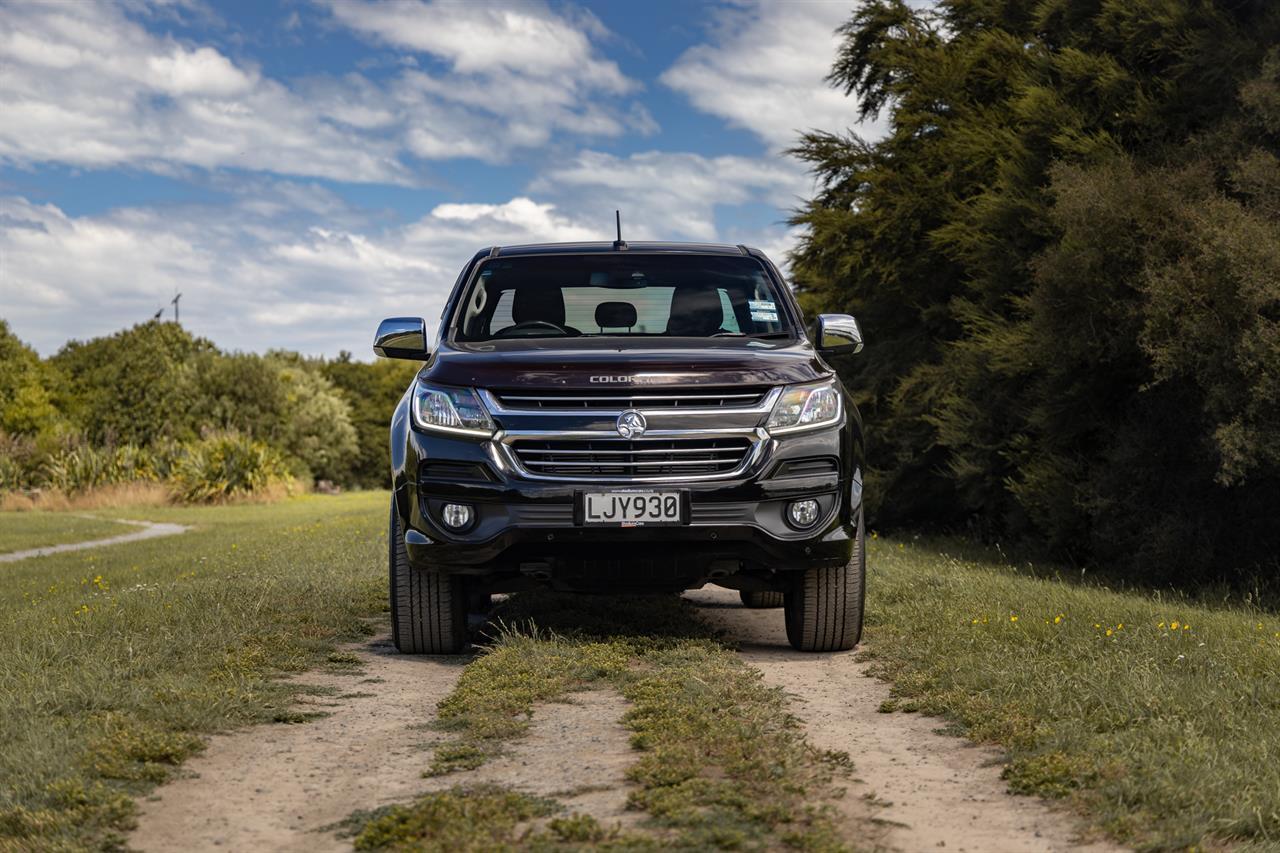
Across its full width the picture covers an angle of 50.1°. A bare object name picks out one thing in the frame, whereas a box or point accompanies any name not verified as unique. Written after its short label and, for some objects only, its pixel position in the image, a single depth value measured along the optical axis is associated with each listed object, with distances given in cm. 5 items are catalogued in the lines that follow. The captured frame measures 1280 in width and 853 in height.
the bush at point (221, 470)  3372
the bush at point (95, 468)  3434
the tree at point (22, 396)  5903
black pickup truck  652
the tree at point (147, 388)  5059
